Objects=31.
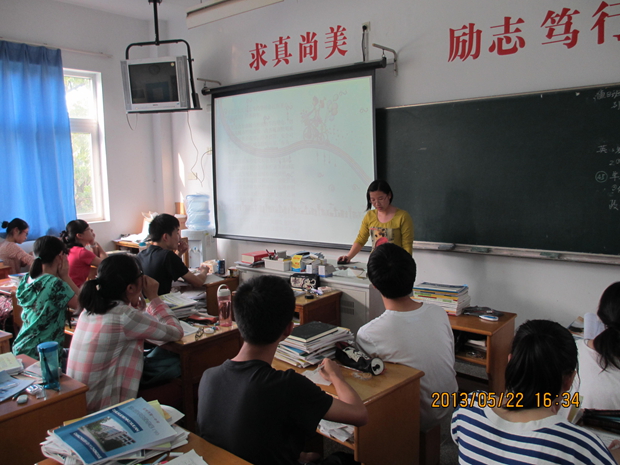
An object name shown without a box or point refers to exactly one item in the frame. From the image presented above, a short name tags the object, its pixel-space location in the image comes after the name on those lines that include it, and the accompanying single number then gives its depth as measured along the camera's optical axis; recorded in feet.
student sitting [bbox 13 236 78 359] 8.07
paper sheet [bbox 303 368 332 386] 5.84
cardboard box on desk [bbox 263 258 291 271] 13.39
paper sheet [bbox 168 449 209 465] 4.51
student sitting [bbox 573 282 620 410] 5.63
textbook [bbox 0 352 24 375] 6.46
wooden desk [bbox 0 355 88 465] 5.57
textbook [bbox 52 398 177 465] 4.40
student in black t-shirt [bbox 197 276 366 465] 4.50
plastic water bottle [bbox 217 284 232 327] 9.10
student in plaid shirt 6.75
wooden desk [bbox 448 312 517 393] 8.92
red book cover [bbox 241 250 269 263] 14.12
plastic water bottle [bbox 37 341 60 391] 5.93
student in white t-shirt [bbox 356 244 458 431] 6.45
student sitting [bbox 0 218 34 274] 14.84
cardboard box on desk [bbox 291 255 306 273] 13.12
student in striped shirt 3.73
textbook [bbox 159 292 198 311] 9.64
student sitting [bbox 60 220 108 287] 12.37
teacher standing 11.82
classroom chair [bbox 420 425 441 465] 6.89
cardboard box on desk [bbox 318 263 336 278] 12.71
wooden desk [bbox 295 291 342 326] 11.14
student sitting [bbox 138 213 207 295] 10.82
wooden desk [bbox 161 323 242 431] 8.42
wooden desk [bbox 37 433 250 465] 4.54
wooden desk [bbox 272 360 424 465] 5.50
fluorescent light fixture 12.46
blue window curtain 16.15
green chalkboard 10.32
